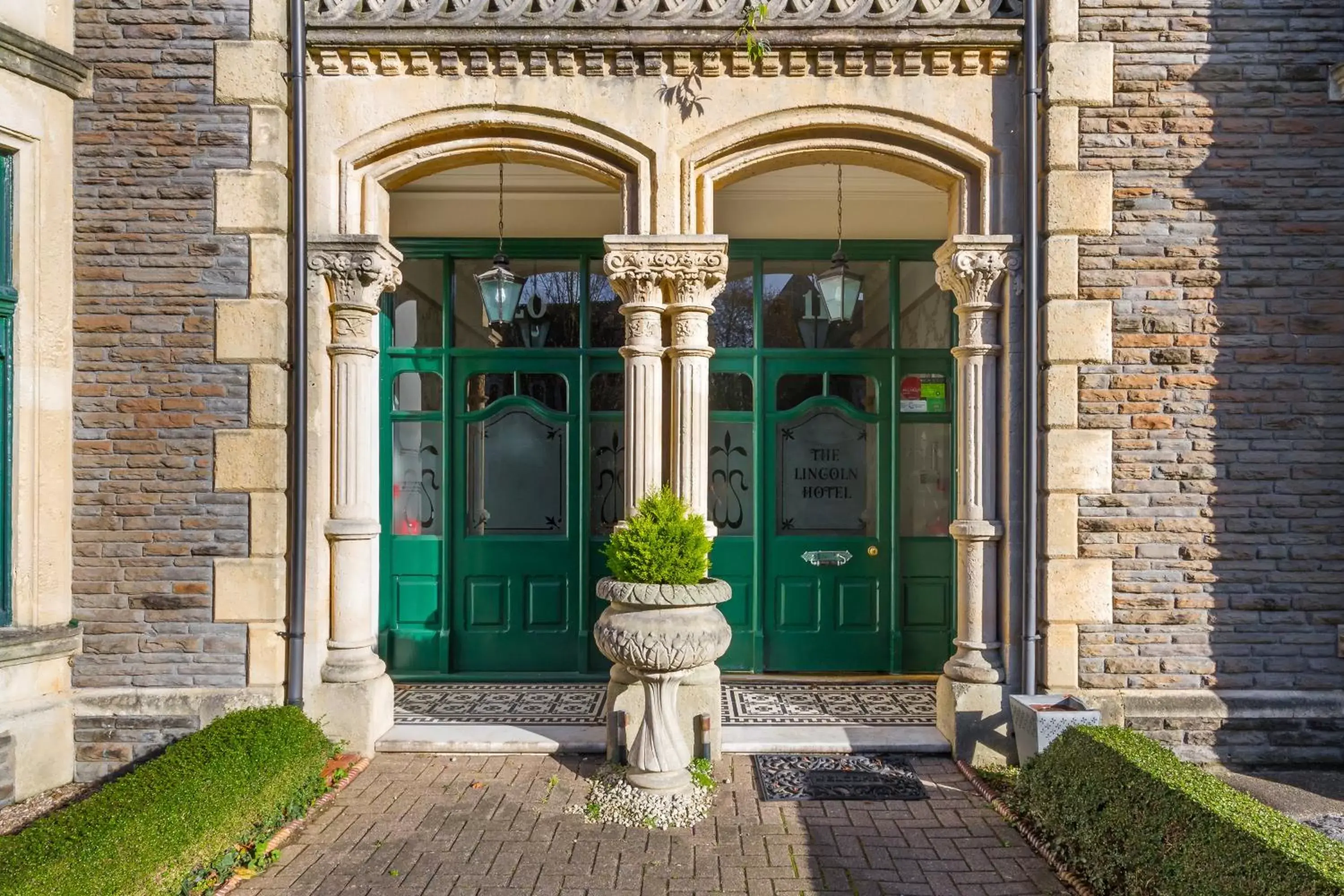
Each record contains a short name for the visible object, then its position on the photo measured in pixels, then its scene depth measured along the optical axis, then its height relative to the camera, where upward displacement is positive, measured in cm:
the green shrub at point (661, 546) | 422 -49
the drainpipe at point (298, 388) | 468 +44
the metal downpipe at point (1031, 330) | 465 +78
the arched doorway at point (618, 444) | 626 +13
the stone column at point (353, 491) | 476 -20
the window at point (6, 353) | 450 +63
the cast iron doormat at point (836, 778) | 427 -186
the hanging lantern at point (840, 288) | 570 +128
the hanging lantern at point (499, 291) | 577 +128
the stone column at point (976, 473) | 476 -10
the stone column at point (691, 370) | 478 +56
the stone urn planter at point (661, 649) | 412 -104
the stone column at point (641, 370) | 482 +56
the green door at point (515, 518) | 625 -48
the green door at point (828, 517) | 629 -49
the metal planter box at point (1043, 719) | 421 -146
